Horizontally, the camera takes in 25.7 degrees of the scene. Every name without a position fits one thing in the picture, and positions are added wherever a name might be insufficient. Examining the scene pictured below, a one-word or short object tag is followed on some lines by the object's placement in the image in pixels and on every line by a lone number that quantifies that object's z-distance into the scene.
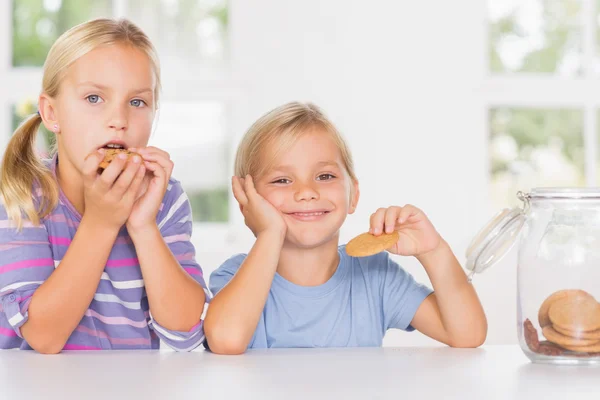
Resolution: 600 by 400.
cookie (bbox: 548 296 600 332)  1.19
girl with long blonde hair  1.33
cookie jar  1.20
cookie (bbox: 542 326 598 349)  1.20
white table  1.09
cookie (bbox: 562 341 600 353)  1.20
